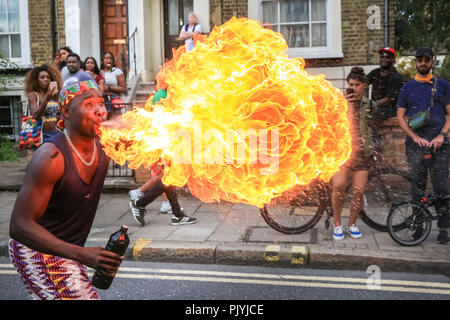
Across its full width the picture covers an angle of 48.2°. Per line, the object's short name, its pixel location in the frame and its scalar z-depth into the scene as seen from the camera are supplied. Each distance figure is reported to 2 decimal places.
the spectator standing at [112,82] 10.35
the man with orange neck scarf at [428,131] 6.41
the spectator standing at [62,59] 9.85
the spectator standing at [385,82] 8.09
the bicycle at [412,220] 6.20
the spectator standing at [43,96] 7.97
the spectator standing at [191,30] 11.87
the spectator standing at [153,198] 7.21
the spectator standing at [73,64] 8.92
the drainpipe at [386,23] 12.62
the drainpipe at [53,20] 14.22
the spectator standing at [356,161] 6.44
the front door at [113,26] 14.95
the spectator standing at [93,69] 10.29
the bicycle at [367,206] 6.64
